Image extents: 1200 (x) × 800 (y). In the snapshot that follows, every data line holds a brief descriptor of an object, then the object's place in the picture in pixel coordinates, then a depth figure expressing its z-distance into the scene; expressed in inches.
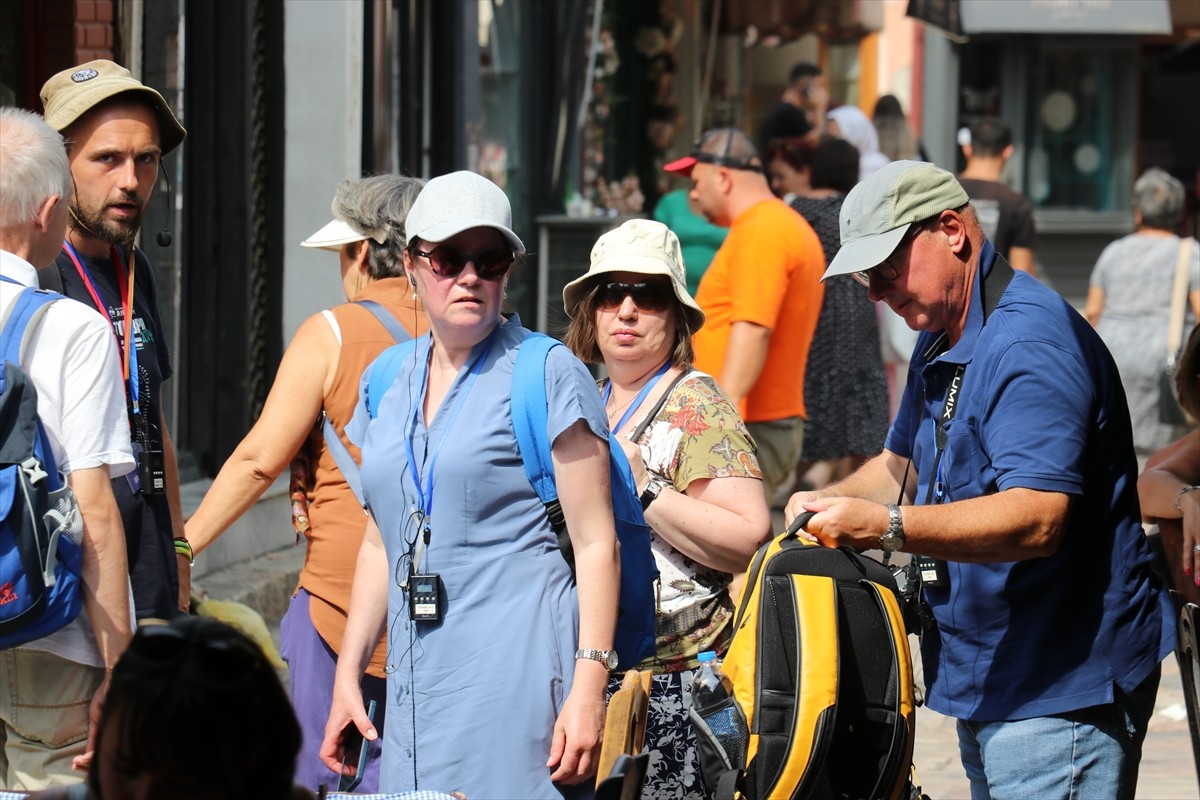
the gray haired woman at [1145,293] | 784.9
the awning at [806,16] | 1147.9
